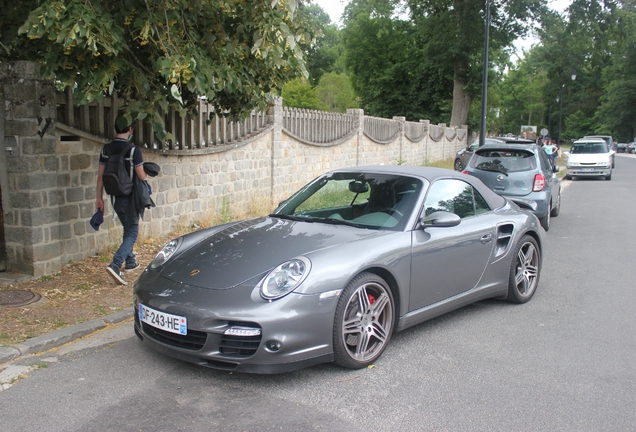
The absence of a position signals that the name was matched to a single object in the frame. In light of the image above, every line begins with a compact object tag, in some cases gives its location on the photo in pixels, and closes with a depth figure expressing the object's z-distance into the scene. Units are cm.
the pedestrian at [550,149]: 2430
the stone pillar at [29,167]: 623
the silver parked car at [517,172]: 1038
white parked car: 2466
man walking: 623
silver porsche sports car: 380
